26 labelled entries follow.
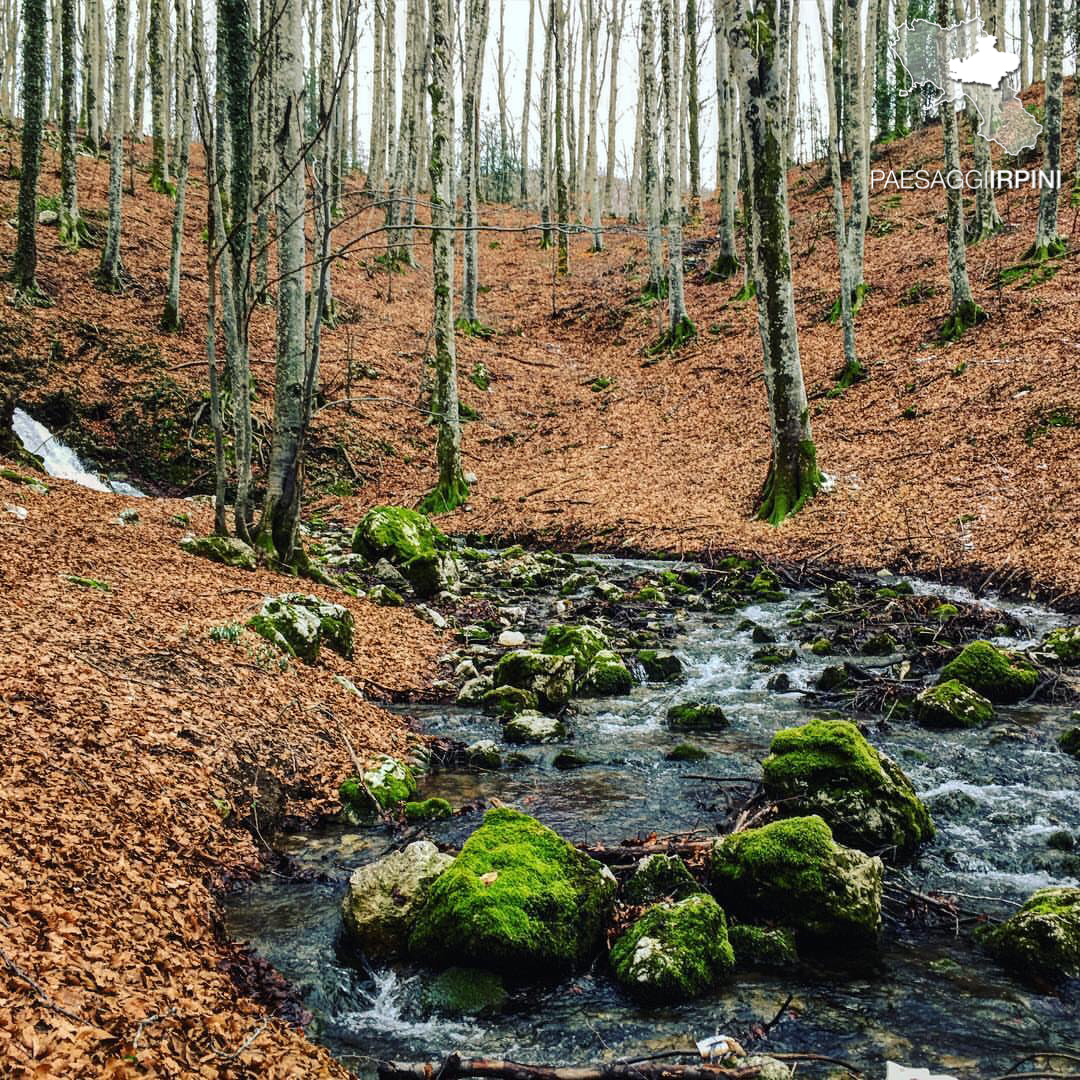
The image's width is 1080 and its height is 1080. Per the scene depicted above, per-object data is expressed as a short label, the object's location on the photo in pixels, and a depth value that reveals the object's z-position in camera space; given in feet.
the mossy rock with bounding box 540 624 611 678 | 25.32
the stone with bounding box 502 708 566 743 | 20.25
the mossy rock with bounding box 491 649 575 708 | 22.67
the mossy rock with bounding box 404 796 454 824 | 15.88
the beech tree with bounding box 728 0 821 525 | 36.45
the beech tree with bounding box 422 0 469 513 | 42.27
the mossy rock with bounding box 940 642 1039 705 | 21.35
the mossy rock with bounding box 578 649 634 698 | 23.99
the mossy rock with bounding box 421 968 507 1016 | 10.66
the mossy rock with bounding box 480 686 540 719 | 21.86
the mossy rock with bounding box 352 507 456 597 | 34.65
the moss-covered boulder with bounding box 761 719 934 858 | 14.26
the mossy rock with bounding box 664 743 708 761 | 18.75
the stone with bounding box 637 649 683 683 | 24.88
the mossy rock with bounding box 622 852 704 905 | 12.55
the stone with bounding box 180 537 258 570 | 27.45
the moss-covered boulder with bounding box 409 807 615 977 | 11.15
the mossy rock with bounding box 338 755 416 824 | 15.90
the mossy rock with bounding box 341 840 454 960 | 11.73
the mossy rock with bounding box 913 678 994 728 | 19.85
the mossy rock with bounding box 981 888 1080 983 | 11.02
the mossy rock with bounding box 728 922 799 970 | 11.53
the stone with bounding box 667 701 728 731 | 20.97
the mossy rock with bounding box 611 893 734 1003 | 10.66
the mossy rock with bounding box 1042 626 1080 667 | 22.85
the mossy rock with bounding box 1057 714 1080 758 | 17.79
